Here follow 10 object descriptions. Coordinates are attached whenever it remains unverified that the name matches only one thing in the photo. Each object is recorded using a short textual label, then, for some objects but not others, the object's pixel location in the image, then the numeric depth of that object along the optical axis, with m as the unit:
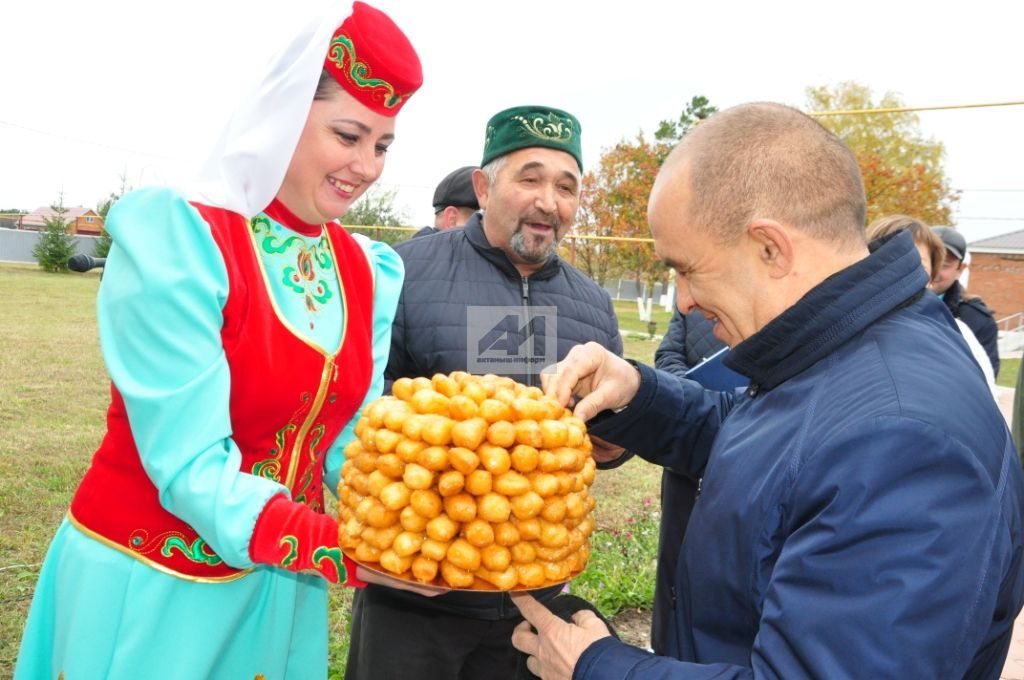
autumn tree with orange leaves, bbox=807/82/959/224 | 26.14
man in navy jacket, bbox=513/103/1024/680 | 1.18
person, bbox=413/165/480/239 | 5.32
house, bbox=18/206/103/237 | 50.09
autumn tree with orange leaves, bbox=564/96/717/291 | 30.84
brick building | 39.00
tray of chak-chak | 1.52
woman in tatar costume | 1.69
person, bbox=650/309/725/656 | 3.83
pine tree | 31.19
